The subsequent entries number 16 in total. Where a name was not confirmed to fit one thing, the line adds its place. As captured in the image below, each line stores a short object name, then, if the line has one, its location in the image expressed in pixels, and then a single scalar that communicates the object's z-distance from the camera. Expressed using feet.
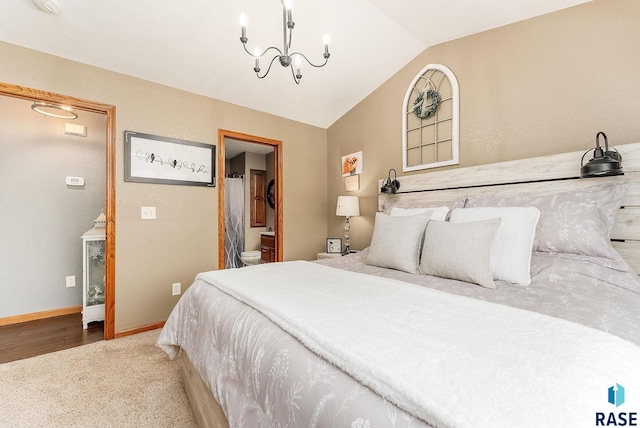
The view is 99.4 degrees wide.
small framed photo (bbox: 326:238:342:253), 11.60
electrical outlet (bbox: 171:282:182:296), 9.10
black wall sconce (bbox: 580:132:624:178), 5.09
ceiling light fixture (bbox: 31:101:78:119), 9.43
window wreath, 8.87
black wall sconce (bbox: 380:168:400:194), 9.73
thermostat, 10.34
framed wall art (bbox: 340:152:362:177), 11.57
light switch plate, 8.55
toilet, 15.28
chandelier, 5.02
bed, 1.75
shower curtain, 16.11
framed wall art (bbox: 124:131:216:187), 8.39
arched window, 8.46
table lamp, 10.97
